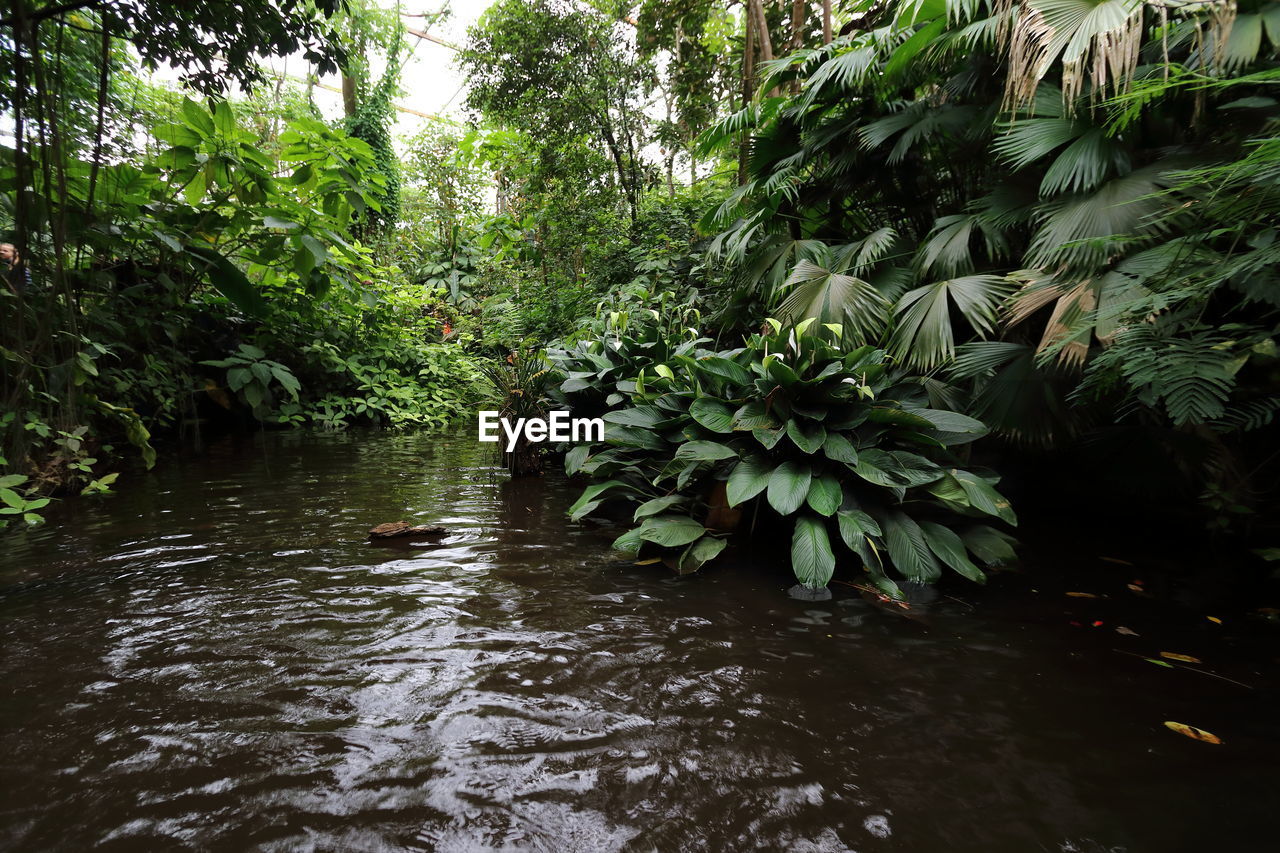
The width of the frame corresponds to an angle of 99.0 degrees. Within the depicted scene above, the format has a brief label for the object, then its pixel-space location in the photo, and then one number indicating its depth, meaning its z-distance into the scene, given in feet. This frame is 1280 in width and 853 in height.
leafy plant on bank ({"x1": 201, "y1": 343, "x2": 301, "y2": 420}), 14.97
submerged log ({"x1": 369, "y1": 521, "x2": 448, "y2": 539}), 8.46
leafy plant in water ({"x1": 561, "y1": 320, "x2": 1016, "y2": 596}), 7.00
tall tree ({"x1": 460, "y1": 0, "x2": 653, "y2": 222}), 22.08
